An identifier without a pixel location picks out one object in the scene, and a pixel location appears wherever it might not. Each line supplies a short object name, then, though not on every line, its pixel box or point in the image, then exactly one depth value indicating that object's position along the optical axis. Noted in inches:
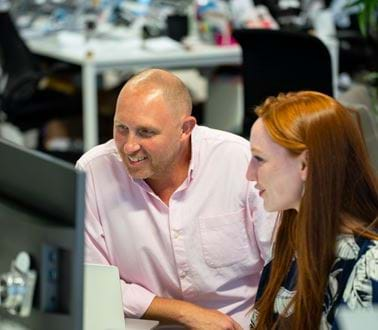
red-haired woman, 96.5
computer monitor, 76.8
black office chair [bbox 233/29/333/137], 204.8
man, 118.7
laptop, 95.9
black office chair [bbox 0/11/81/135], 267.1
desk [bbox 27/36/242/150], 255.3
